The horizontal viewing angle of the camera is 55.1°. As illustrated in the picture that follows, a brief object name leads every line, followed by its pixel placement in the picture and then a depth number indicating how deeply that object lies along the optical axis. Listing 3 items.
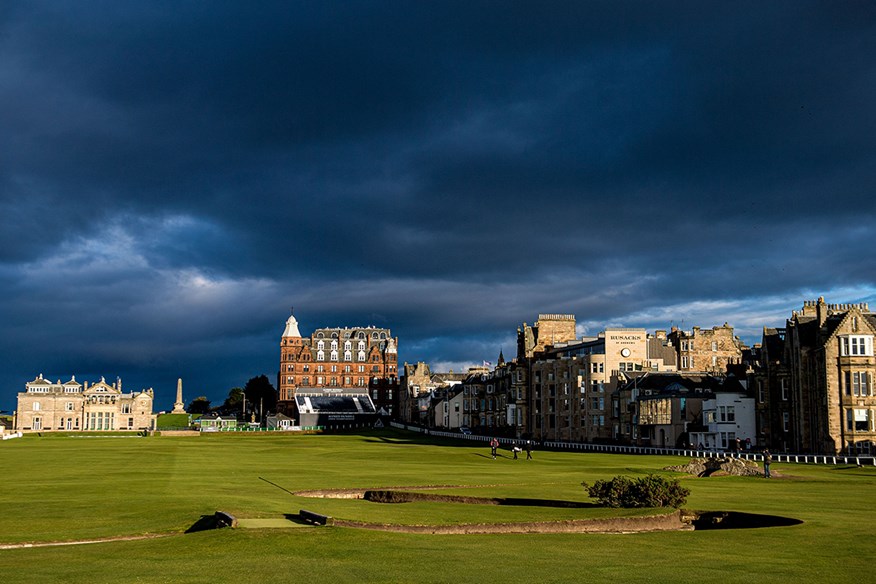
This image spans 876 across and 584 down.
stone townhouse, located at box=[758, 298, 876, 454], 82.88
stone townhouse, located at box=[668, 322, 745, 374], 148.12
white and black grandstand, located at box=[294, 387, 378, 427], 197.24
